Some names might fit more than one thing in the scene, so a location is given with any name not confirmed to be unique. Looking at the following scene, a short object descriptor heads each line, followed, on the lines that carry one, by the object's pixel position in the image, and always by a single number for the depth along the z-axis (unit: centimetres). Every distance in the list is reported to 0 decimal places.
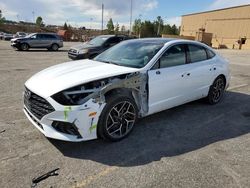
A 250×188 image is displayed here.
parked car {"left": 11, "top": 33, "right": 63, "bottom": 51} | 1540
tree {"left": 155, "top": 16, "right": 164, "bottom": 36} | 5761
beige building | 3631
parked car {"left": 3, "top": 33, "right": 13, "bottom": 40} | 3005
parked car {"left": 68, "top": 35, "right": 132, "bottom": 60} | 995
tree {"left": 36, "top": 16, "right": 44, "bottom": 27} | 7092
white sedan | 256
